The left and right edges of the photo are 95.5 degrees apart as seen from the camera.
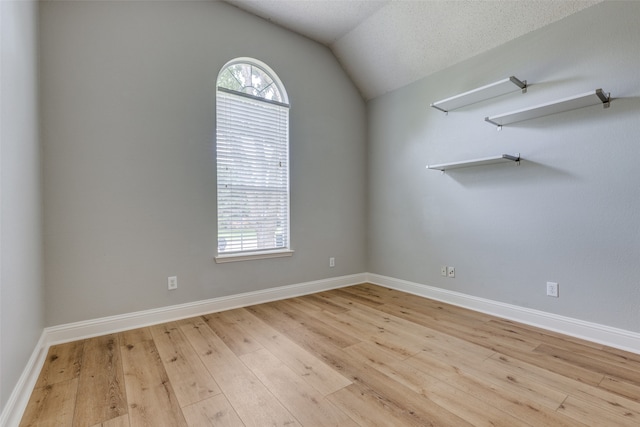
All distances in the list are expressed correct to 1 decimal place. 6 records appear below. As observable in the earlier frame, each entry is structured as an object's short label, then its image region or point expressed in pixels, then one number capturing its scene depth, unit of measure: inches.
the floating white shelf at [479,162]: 99.0
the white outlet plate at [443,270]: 124.8
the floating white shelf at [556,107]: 81.0
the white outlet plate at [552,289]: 94.0
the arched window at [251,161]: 115.8
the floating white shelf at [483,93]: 98.0
